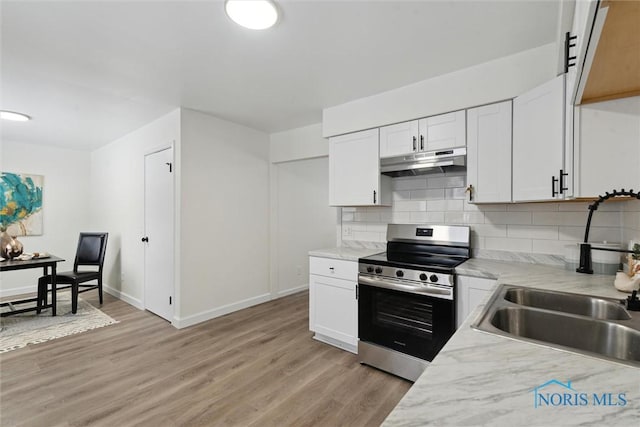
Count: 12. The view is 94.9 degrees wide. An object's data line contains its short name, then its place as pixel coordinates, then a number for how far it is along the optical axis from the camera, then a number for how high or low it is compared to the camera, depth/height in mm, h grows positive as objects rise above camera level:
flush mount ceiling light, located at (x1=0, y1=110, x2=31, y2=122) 3324 +1098
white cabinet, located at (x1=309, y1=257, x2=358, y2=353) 2648 -857
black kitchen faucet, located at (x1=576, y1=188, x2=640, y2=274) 1804 -280
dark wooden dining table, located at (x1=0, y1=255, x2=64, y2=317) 3303 -649
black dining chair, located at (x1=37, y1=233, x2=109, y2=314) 3730 -824
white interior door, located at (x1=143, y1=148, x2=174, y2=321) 3453 -265
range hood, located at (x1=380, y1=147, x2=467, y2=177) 2342 +421
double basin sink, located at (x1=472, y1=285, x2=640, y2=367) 982 -421
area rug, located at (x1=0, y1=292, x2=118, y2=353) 3006 -1317
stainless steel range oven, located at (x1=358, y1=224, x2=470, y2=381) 2084 -674
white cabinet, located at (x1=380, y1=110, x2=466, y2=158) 2365 +665
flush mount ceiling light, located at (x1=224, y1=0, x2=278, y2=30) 1639 +1152
